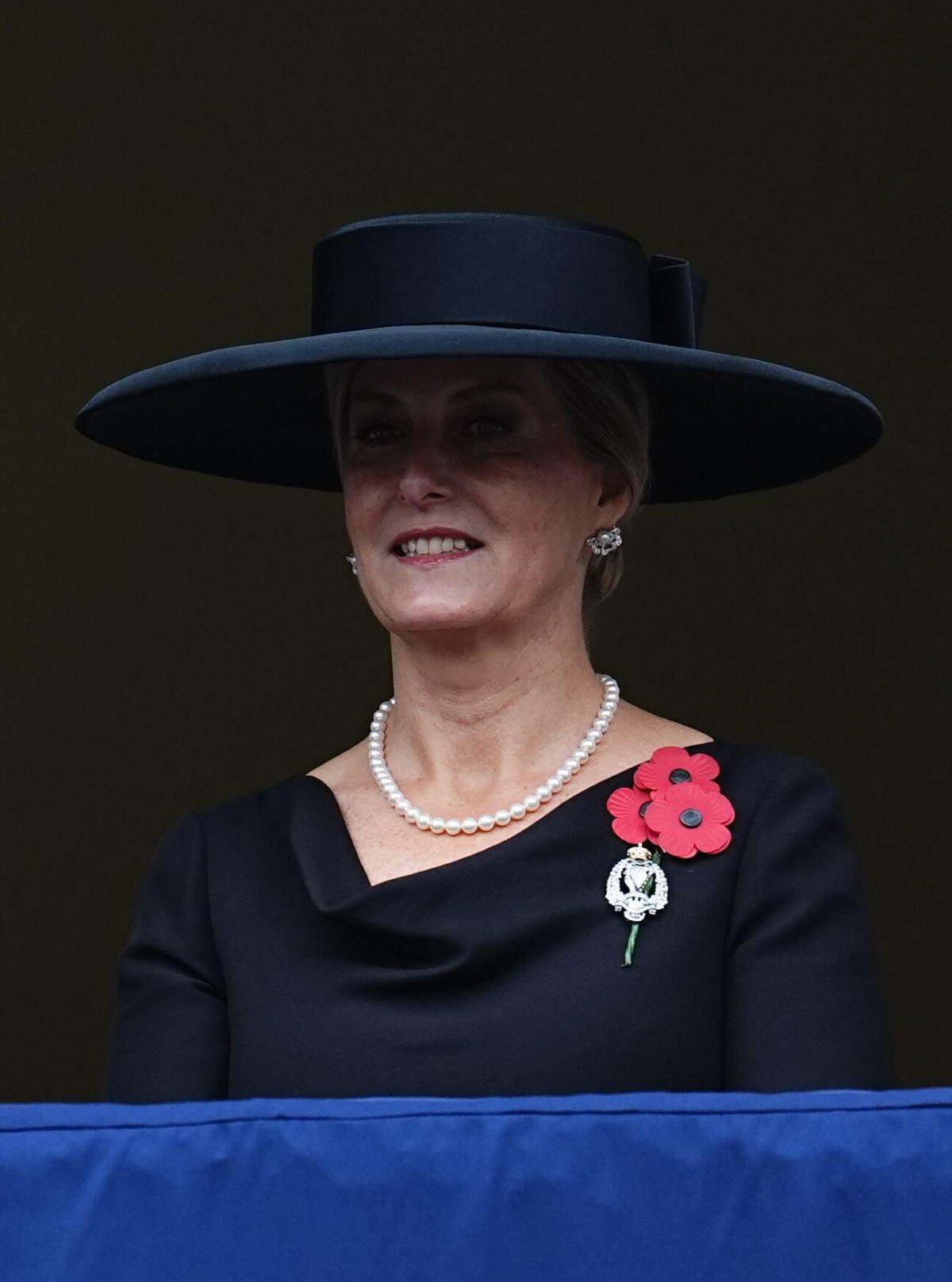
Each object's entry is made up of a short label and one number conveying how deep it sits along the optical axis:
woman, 8.18
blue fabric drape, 7.81
